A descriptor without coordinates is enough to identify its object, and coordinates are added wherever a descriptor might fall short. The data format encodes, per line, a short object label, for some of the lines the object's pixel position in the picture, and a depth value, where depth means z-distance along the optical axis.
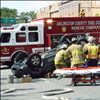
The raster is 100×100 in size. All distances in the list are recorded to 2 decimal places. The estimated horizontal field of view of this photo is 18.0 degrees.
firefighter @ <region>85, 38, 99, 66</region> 12.72
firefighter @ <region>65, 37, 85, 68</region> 12.53
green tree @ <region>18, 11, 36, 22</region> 161.35
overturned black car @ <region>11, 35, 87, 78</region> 14.70
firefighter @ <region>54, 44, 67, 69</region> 13.72
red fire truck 19.53
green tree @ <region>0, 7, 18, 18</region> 160.12
